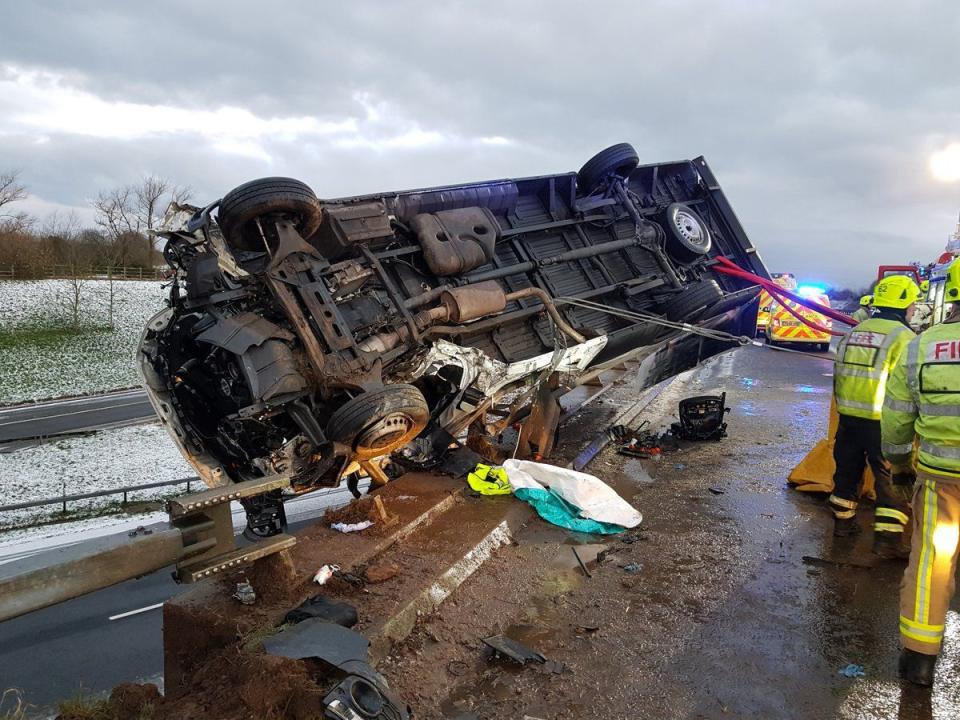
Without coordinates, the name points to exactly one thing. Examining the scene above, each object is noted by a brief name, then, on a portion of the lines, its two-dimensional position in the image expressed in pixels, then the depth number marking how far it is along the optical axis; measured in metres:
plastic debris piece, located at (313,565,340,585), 2.80
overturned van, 3.74
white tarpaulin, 3.92
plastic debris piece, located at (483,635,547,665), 2.51
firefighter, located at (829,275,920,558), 3.61
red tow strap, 6.06
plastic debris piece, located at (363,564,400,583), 2.89
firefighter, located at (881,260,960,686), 2.37
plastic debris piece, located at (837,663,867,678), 2.44
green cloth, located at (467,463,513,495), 4.16
